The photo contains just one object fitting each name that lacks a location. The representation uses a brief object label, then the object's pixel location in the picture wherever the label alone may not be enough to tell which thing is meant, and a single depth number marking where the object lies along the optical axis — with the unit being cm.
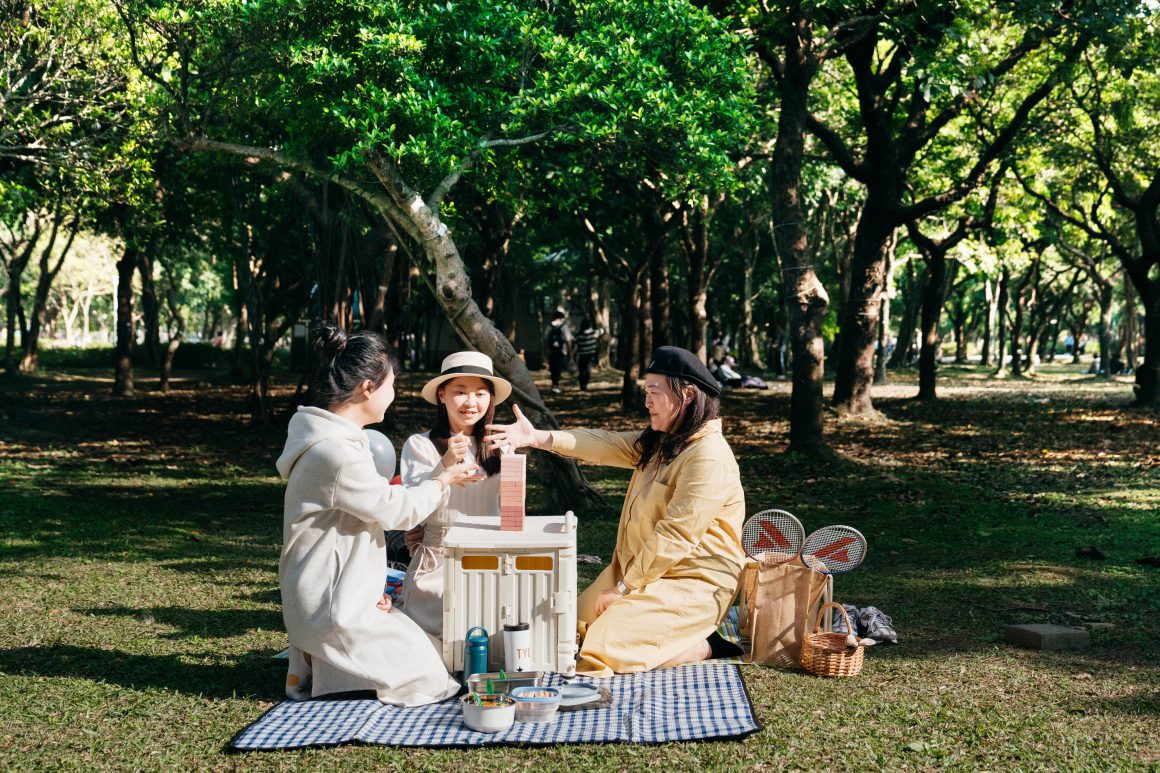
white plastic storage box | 496
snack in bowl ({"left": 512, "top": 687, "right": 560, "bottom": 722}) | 468
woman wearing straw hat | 539
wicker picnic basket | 539
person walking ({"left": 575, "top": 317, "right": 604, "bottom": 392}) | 2556
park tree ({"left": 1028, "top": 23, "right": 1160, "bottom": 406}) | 1867
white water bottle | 492
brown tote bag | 566
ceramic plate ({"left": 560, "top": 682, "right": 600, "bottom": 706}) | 485
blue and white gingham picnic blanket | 444
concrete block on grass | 591
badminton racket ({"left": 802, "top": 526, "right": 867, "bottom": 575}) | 571
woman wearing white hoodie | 469
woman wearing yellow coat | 538
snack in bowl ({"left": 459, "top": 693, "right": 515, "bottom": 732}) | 453
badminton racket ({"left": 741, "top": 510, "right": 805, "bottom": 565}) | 602
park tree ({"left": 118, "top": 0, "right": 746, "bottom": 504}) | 877
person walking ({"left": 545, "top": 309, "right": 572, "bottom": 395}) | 2492
